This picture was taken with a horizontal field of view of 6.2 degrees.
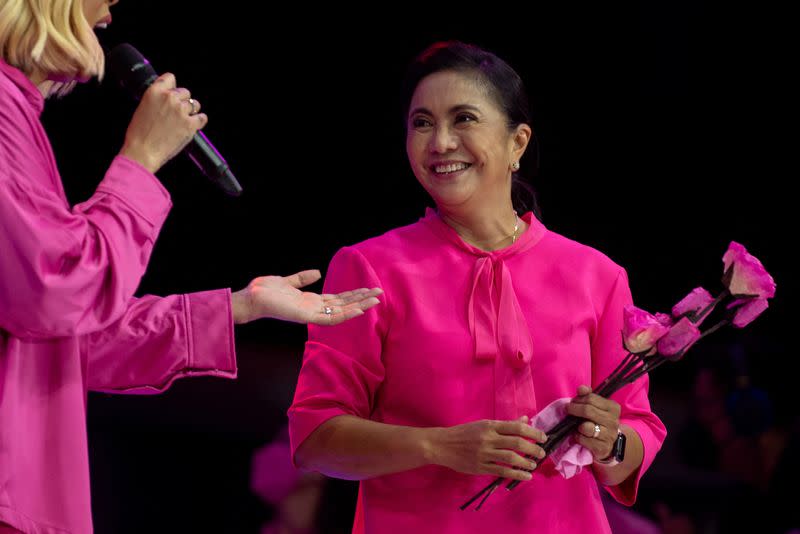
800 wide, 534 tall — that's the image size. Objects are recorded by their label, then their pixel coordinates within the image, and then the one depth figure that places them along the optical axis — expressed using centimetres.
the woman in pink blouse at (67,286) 946
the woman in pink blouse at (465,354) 984
